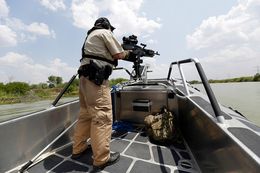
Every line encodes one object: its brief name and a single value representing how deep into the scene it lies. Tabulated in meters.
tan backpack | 1.91
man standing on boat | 1.42
